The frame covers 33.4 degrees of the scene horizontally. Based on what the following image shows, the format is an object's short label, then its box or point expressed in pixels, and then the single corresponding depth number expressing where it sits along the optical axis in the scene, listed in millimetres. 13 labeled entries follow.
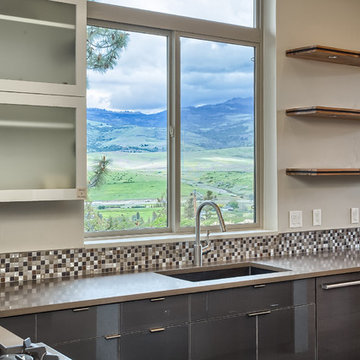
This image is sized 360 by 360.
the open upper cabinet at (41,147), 2855
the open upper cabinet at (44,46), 2875
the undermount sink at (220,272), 3480
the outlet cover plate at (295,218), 4023
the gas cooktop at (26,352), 1353
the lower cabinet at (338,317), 3379
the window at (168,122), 3514
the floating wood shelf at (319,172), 3896
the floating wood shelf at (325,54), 3909
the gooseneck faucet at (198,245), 3545
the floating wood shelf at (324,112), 3887
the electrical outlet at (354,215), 4324
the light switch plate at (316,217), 4125
